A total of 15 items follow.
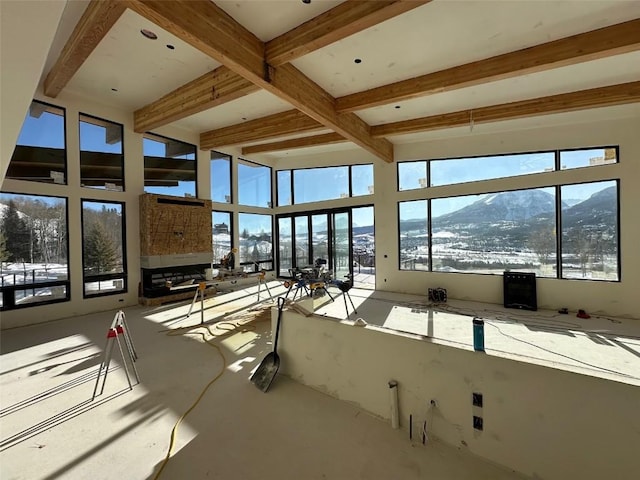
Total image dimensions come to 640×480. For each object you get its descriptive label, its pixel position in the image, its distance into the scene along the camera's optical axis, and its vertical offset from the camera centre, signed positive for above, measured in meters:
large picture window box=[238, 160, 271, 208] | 8.48 +1.72
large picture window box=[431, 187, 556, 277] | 5.38 +0.03
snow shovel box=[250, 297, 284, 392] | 2.63 -1.31
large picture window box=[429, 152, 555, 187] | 5.39 +1.40
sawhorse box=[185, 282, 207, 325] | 4.62 -0.81
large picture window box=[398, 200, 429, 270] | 6.68 +0.03
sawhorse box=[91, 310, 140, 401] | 2.56 -1.12
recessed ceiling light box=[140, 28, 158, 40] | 3.30 +2.48
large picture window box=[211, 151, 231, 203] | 7.66 +1.75
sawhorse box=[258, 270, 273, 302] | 5.99 -0.85
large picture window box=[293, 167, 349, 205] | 8.05 +1.62
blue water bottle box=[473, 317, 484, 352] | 1.88 -0.69
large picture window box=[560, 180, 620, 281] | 4.83 +0.02
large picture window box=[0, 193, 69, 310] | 4.52 -0.14
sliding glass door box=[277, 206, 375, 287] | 7.75 -0.14
